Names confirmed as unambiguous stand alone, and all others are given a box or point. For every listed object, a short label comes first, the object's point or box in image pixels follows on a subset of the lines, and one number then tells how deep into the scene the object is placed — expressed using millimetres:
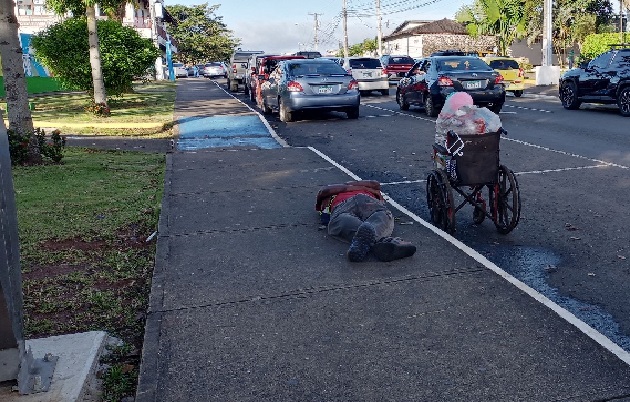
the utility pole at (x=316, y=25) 115538
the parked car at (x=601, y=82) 17719
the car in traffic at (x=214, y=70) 67750
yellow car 26241
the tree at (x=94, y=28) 19141
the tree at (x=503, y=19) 48812
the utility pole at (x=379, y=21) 61878
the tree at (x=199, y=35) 102250
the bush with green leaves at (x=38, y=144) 10117
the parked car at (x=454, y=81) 17391
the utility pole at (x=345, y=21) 67562
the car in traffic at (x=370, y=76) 28531
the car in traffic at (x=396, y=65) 38469
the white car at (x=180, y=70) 70938
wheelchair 6043
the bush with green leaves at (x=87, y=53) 21391
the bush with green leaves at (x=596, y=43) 35809
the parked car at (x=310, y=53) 35994
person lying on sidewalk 5363
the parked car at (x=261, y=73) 22823
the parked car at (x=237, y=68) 34903
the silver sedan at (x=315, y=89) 17203
